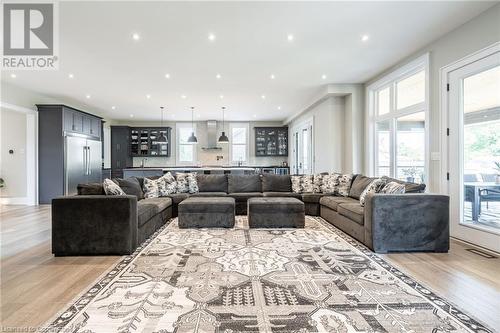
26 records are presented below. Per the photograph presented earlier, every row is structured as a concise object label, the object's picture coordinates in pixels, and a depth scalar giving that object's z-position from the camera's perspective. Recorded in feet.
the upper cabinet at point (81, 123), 26.13
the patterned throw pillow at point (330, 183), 19.61
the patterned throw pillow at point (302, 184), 20.61
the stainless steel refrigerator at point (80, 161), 25.94
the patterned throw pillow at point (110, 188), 12.82
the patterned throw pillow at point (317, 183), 20.45
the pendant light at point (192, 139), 34.58
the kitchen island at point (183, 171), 29.68
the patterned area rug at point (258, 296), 6.42
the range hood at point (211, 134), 39.63
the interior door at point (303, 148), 31.12
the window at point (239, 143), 41.04
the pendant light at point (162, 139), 36.73
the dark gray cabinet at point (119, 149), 38.60
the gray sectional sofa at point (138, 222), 11.32
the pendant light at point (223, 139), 34.76
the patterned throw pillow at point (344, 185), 18.85
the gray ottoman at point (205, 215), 15.94
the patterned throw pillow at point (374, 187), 14.18
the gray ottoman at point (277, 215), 16.02
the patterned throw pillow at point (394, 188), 12.50
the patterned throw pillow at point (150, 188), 18.45
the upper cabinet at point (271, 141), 40.78
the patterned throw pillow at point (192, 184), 20.83
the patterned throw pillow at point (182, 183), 20.53
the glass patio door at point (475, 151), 12.12
